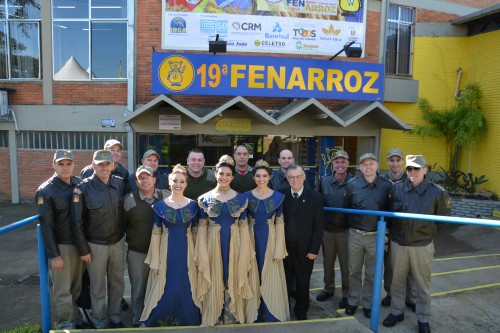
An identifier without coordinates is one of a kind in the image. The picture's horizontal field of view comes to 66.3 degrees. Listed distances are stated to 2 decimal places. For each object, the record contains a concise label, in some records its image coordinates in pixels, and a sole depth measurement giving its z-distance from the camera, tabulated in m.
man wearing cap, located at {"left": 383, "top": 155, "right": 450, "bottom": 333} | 3.71
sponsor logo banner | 9.34
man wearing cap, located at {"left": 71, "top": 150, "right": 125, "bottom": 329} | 3.62
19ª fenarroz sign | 8.22
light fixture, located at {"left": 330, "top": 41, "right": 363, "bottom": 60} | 8.90
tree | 10.59
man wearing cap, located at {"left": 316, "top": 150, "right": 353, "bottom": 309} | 4.52
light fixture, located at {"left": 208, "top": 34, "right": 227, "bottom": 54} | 8.38
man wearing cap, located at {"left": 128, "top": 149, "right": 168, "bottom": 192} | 4.73
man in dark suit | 3.95
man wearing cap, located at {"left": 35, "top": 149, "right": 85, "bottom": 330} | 3.48
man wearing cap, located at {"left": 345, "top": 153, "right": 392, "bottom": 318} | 4.09
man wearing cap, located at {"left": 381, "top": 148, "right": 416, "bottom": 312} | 4.27
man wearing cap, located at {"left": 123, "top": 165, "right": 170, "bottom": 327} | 3.79
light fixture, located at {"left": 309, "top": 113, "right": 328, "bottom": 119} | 8.96
